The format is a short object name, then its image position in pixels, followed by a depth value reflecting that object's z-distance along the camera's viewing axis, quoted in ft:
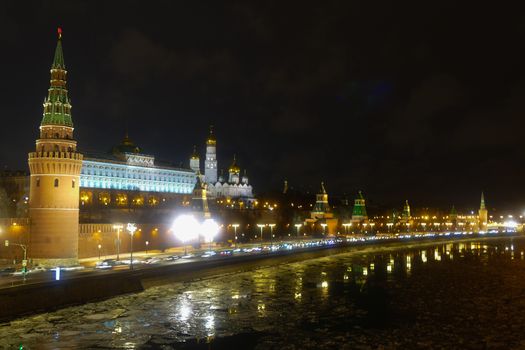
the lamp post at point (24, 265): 122.31
